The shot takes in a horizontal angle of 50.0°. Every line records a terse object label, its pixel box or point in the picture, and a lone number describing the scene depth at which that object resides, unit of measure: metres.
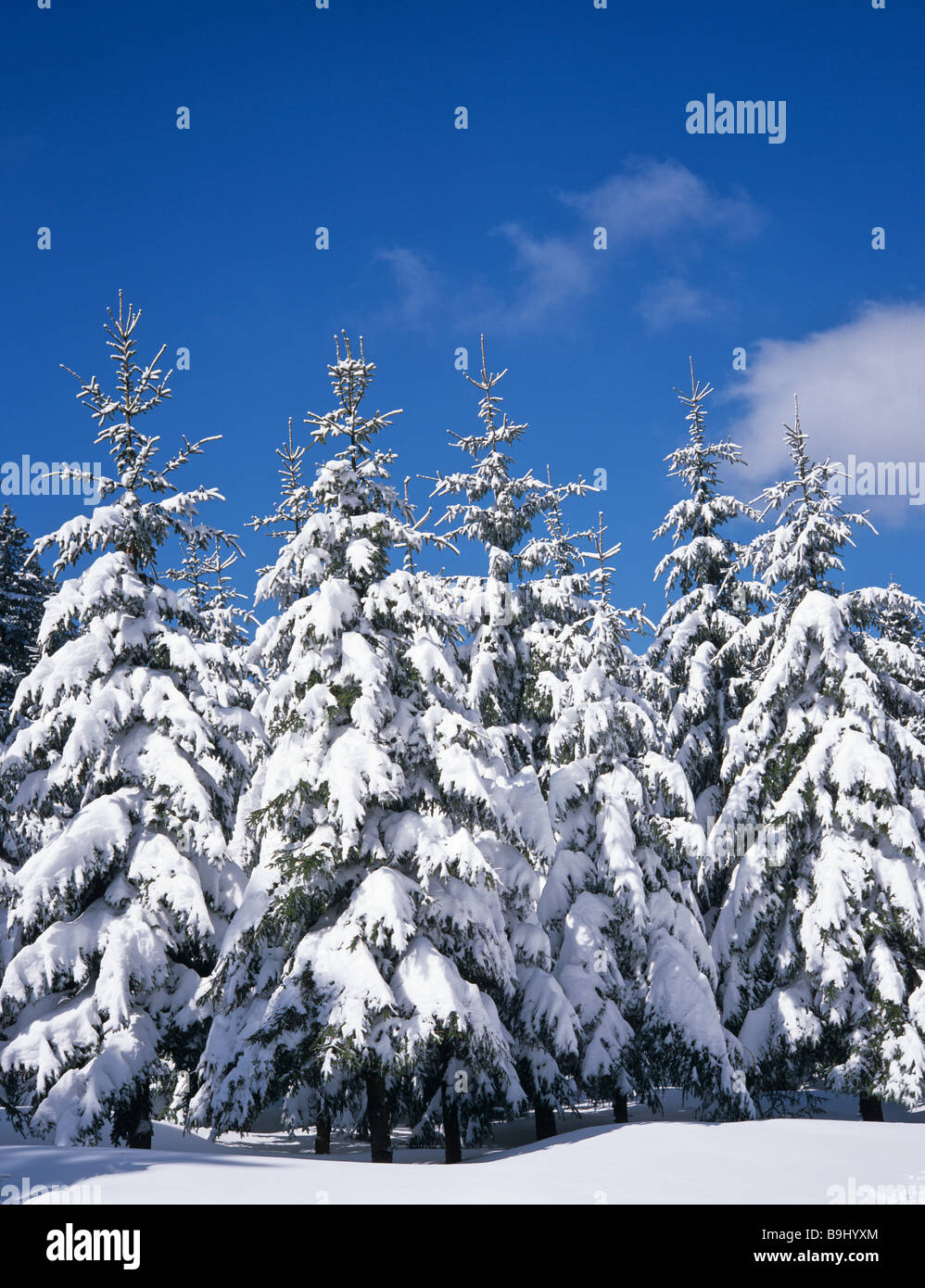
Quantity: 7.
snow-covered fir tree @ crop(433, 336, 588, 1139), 17.70
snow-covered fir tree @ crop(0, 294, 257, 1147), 15.15
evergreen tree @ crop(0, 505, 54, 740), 25.31
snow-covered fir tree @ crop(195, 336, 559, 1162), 13.94
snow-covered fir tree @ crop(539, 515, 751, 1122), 19.42
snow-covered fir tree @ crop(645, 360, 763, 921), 26.80
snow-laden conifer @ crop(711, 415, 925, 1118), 19.72
